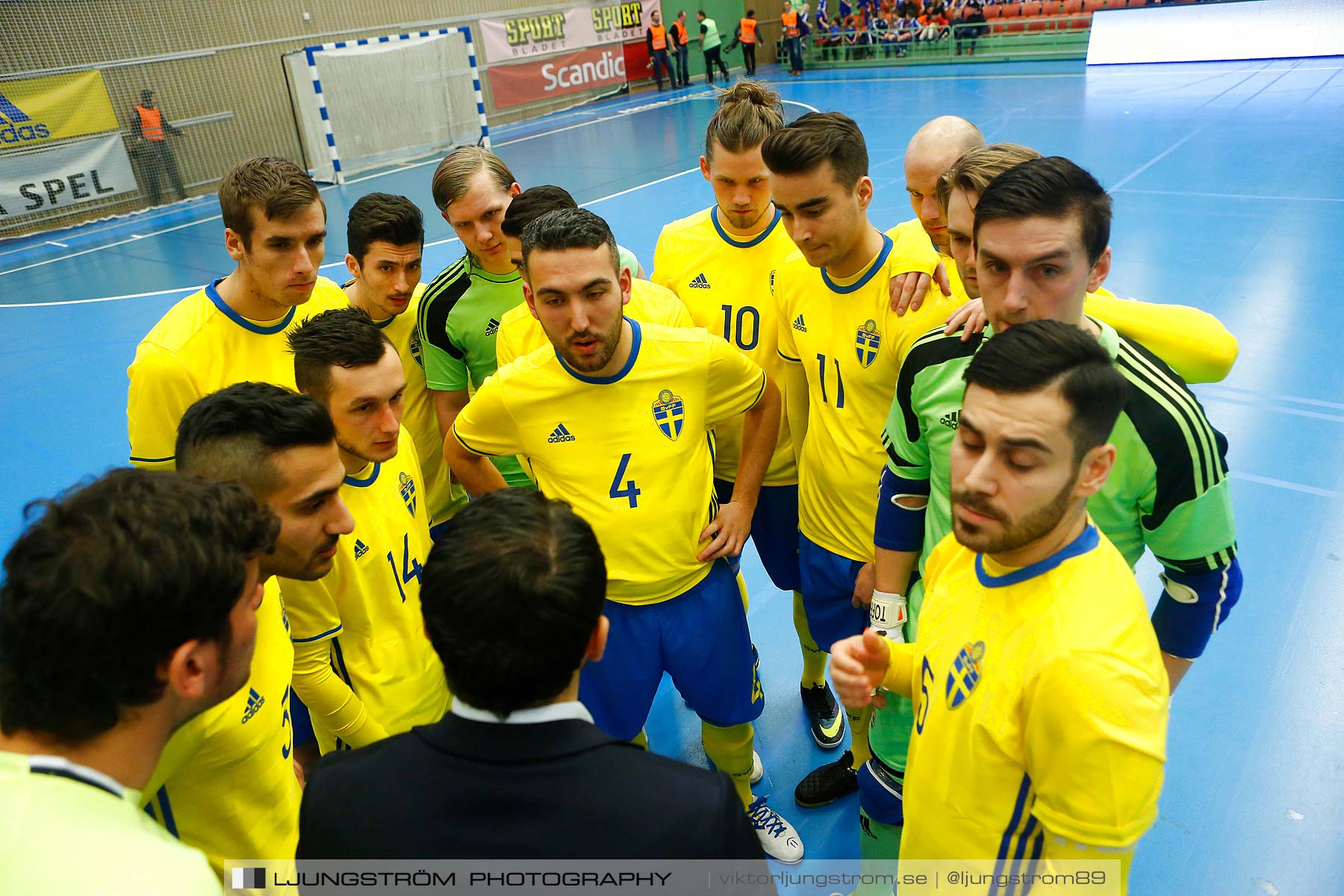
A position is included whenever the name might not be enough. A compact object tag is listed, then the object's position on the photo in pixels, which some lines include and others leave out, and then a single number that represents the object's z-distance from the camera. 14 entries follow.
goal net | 19.44
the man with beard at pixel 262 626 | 2.23
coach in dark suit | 1.51
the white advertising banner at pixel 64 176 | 16.83
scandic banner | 25.48
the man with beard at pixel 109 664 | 1.42
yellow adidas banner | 16.55
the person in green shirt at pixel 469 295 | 4.27
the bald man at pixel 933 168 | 3.69
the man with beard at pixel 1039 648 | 1.71
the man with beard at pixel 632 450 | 3.11
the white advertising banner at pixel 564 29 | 25.08
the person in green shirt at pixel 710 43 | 28.47
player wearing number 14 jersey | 2.92
